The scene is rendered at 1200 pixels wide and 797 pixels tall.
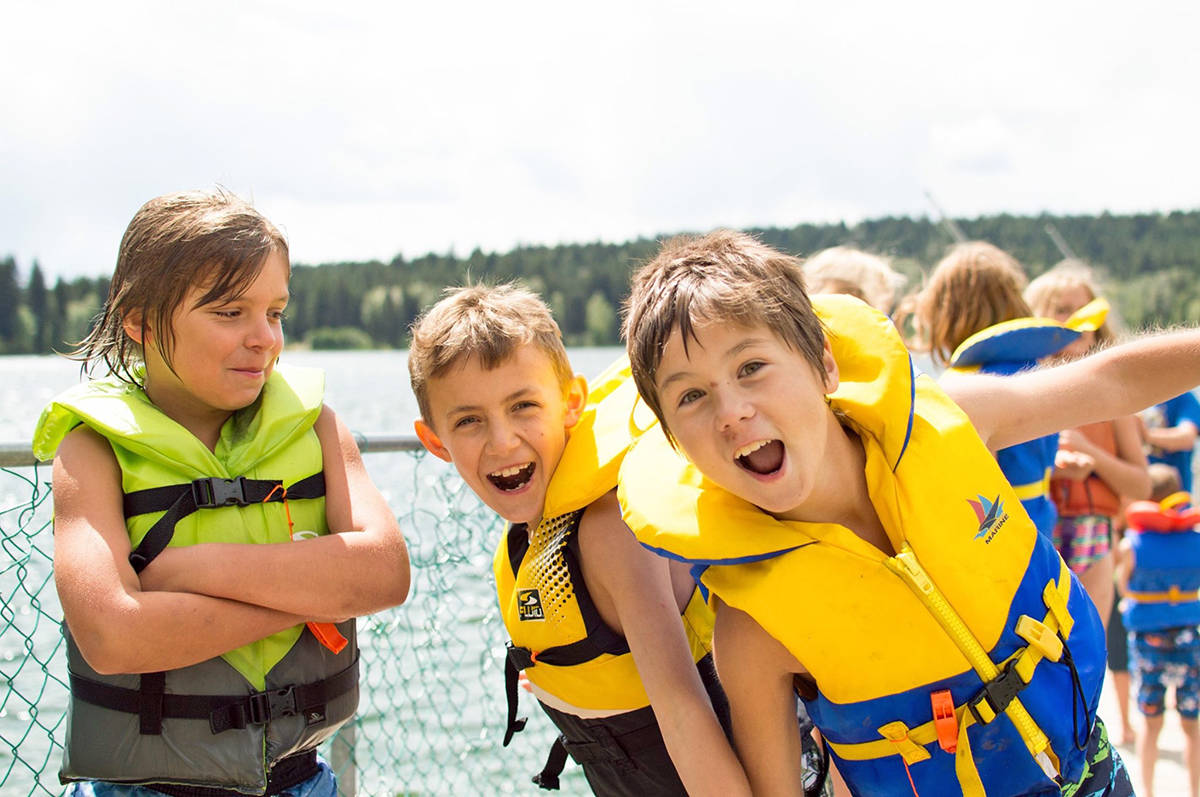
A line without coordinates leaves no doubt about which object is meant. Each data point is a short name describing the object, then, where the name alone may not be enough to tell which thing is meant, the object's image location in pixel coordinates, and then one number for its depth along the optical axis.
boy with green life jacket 1.95
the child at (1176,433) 4.81
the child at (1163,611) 4.29
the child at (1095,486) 4.06
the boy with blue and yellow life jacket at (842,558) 1.82
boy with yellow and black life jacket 2.12
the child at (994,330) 3.29
